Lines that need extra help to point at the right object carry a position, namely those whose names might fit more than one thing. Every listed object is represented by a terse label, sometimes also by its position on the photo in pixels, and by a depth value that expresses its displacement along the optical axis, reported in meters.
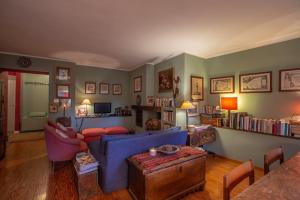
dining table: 0.91
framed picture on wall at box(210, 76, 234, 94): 3.46
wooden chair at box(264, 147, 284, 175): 1.34
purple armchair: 2.65
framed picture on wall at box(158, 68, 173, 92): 4.10
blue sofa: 2.01
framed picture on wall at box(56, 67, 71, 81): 4.54
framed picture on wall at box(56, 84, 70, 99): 4.53
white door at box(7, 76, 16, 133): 5.64
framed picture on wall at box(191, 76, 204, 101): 3.72
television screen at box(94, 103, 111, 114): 5.32
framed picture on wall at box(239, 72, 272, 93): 2.89
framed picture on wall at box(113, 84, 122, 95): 5.83
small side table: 1.97
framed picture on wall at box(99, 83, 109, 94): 5.55
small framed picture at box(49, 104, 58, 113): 4.41
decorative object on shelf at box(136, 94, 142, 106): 5.31
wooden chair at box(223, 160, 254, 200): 1.01
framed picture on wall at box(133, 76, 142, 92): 5.29
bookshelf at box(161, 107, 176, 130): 3.74
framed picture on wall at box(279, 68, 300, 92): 2.54
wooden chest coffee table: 1.71
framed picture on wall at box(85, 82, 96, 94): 5.29
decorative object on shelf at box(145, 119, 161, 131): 4.14
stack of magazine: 1.99
